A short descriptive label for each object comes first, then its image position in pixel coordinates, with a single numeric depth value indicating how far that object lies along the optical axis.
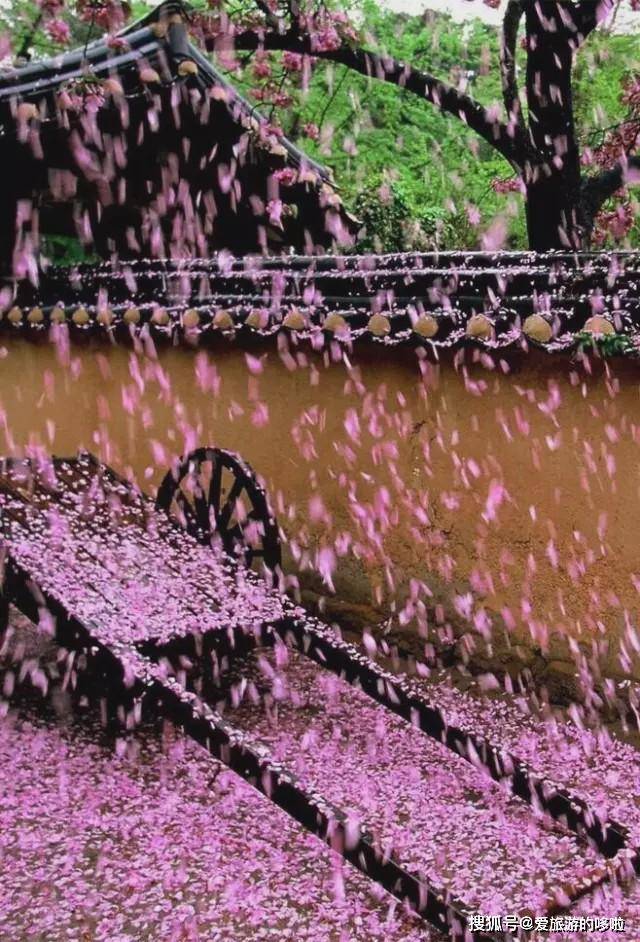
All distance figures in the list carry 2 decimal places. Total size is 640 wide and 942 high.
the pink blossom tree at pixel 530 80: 7.27
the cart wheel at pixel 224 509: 4.98
